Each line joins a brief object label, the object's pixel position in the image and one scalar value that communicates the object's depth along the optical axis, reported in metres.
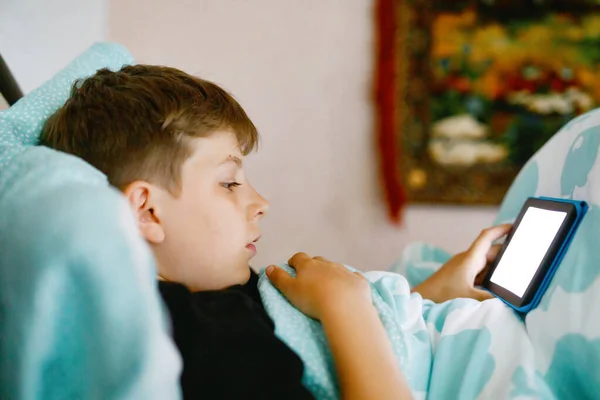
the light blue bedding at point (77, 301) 0.37
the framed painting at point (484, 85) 1.50
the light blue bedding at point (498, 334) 0.55
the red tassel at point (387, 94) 1.57
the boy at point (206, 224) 0.50
